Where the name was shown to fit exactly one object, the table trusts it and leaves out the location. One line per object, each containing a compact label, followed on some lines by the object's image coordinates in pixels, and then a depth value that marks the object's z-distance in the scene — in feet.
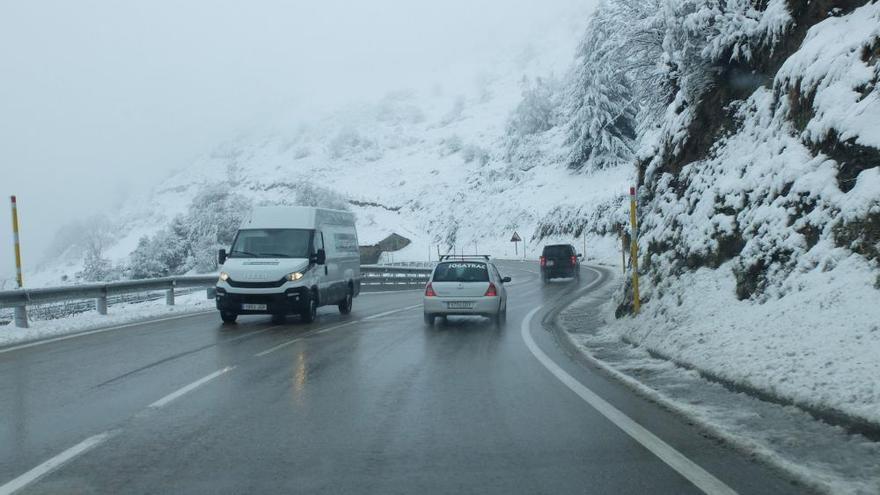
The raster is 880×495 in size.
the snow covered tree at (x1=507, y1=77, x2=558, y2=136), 349.00
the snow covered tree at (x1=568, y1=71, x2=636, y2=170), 251.80
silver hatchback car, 53.16
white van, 54.24
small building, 250.14
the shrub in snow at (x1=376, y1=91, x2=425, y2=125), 614.34
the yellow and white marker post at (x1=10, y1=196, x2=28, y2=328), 51.85
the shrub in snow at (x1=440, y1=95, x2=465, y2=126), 566.93
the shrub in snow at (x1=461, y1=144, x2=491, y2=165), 383.65
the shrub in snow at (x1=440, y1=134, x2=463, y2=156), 455.22
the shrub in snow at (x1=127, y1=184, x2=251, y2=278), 188.55
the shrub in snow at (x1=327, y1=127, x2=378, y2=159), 540.52
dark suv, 114.32
